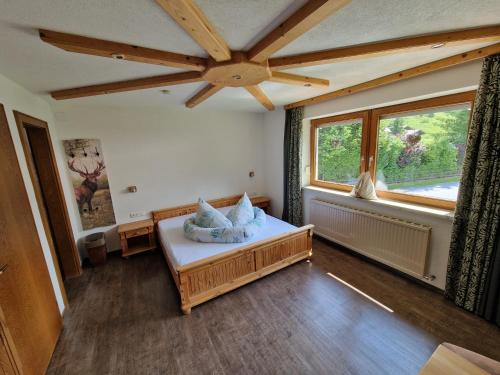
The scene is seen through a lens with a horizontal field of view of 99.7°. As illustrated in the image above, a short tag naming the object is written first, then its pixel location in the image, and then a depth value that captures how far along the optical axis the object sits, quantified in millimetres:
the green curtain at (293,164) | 3582
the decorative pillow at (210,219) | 2725
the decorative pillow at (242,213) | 2876
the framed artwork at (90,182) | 2945
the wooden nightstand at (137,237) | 3129
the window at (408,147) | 2197
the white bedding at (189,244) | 2268
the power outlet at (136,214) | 3372
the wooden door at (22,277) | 1354
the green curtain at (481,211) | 1726
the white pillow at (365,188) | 2812
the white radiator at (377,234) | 2326
